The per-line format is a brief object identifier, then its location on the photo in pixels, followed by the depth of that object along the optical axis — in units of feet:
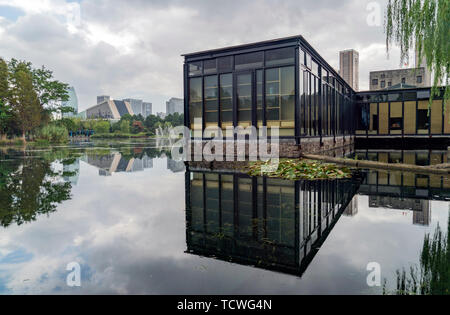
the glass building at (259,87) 62.38
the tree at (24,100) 153.89
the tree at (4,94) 148.15
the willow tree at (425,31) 32.17
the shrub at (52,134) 164.96
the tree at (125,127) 318.86
